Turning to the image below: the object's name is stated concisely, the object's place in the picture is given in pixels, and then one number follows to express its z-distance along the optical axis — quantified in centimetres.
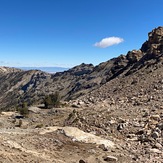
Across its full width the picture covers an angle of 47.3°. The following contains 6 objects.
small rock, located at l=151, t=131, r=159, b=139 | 1512
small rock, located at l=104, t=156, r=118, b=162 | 1282
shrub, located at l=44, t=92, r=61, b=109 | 3399
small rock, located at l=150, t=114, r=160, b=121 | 1870
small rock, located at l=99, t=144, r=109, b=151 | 1419
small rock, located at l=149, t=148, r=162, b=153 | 1349
